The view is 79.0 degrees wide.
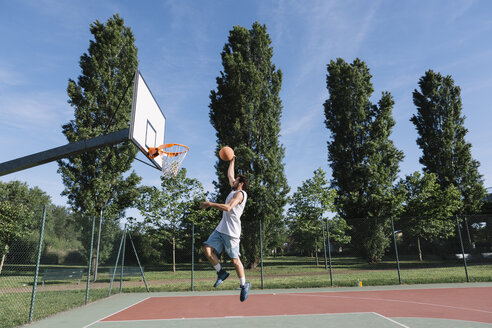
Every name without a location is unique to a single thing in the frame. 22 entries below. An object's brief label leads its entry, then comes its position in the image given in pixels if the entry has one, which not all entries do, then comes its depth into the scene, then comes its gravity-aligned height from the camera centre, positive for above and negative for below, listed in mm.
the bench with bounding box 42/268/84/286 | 11422 -1213
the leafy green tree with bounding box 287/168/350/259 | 22812 +2124
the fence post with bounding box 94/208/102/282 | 10429 -594
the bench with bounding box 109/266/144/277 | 13375 -1367
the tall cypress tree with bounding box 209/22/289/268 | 21266 +8367
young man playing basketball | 4359 +4
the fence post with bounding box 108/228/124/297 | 11536 -1114
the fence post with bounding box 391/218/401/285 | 12992 -798
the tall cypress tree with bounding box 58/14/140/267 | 19125 +7614
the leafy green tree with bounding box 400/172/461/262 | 25678 +2968
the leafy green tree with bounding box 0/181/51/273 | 7866 +523
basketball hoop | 8102 +2269
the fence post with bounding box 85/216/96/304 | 9431 -575
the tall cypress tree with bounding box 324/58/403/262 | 24516 +7288
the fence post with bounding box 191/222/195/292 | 12594 -1591
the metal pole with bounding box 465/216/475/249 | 16406 -234
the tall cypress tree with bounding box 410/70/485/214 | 27191 +8667
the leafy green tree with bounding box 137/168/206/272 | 24016 +2761
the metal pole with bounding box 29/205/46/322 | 6805 -463
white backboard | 7059 +3080
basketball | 4488 +1236
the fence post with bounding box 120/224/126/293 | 11898 -708
